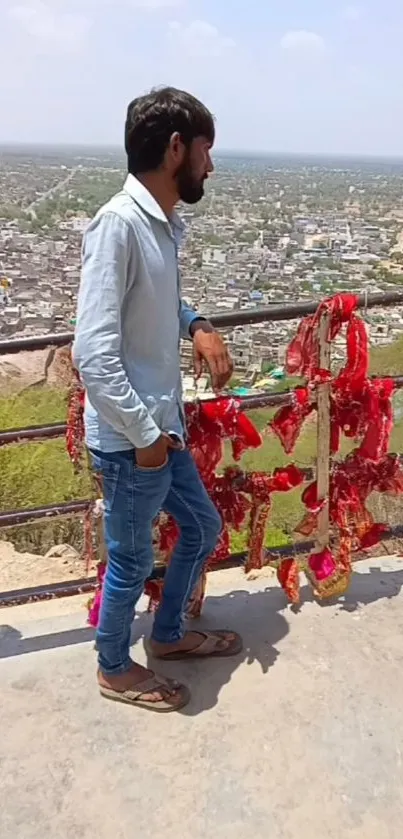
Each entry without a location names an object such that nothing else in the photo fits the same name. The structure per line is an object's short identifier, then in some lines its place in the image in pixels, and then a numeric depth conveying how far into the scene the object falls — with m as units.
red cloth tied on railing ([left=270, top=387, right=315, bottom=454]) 2.84
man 1.93
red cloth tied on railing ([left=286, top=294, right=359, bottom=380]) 2.76
